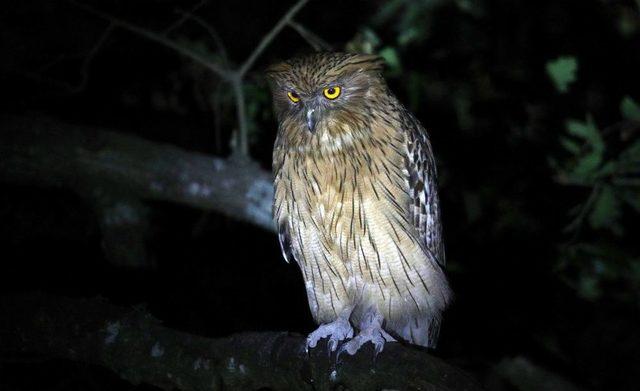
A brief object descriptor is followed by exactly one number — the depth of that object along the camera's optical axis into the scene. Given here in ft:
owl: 17.74
